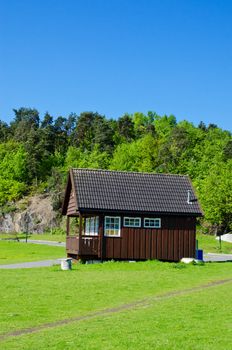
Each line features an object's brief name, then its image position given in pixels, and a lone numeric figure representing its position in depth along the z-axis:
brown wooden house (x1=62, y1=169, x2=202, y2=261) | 35.59
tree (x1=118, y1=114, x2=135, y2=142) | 129.62
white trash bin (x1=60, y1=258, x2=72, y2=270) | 29.75
